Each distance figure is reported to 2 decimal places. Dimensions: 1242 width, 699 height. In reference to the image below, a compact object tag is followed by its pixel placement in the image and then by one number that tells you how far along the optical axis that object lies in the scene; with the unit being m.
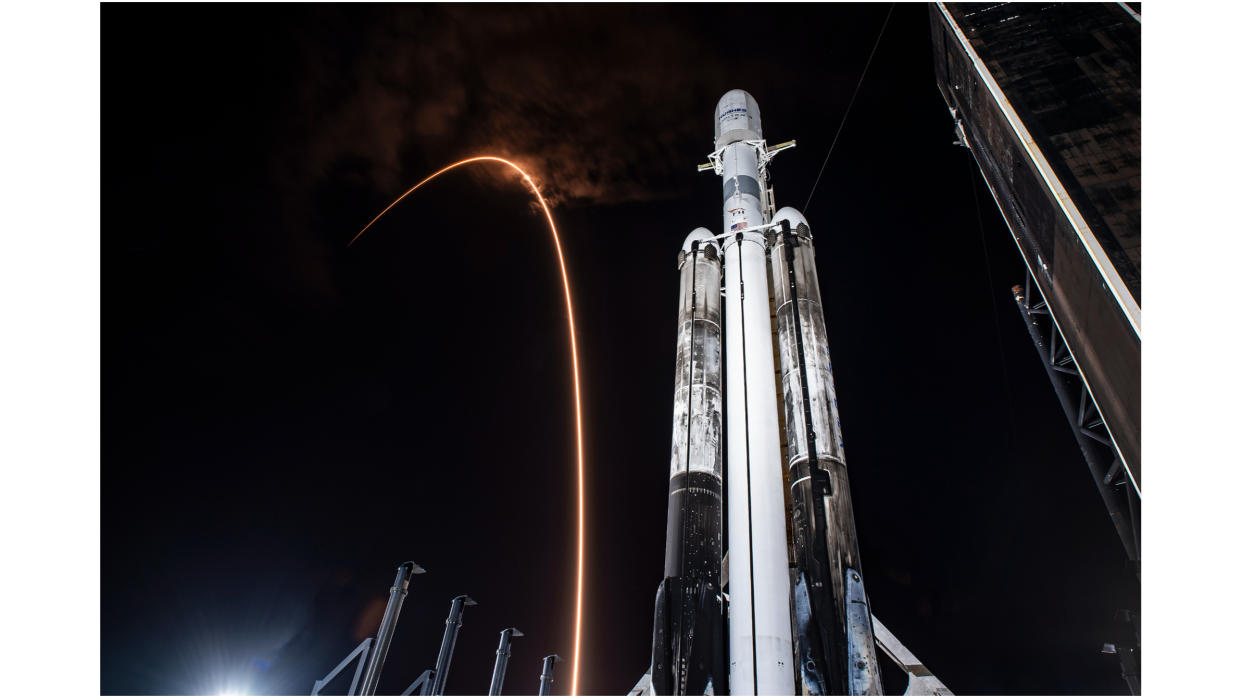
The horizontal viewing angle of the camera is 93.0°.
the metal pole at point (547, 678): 15.34
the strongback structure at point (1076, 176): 8.66
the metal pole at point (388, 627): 9.60
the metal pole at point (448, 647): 11.88
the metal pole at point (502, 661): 13.39
